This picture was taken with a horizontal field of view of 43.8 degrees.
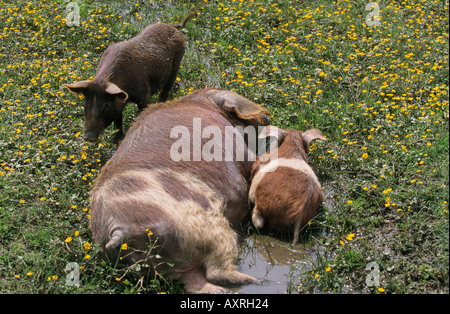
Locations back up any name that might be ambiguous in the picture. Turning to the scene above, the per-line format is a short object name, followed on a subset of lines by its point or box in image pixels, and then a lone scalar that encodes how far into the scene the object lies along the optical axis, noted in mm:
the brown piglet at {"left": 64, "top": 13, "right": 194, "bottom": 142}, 5258
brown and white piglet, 4258
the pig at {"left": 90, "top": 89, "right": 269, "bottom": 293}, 3723
